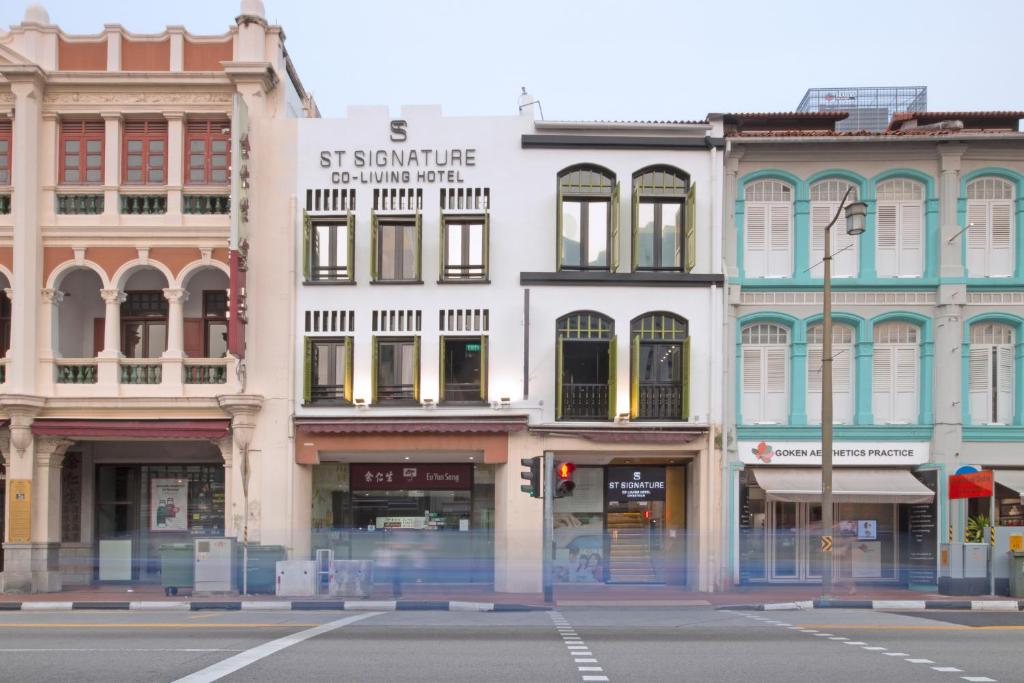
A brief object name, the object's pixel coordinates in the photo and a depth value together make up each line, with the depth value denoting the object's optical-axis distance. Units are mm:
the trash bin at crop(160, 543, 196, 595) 22469
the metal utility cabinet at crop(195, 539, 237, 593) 22297
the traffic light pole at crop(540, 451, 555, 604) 20484
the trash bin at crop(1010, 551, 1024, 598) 22016
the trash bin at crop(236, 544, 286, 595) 22719
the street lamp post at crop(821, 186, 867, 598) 21172
